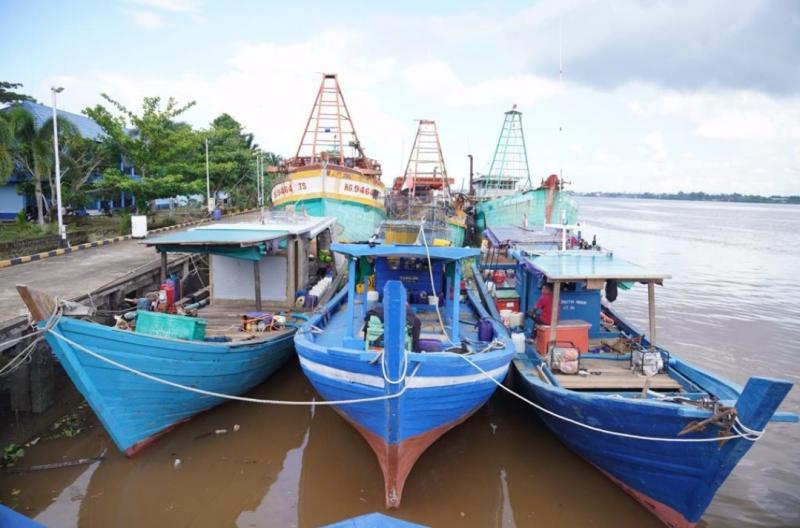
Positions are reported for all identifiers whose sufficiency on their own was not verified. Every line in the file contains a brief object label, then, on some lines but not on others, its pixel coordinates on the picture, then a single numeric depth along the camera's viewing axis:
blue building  24.03
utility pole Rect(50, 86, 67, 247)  16.67
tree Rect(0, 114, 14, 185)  17.56
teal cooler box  8.36
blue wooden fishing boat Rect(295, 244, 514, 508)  6.50
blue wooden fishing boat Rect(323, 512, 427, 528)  3.42
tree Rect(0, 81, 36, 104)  27.30
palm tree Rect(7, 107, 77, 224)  20.05
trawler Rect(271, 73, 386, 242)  19.66
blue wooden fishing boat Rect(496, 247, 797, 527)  5.74
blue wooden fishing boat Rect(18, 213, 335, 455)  7.07
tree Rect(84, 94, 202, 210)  21.75
